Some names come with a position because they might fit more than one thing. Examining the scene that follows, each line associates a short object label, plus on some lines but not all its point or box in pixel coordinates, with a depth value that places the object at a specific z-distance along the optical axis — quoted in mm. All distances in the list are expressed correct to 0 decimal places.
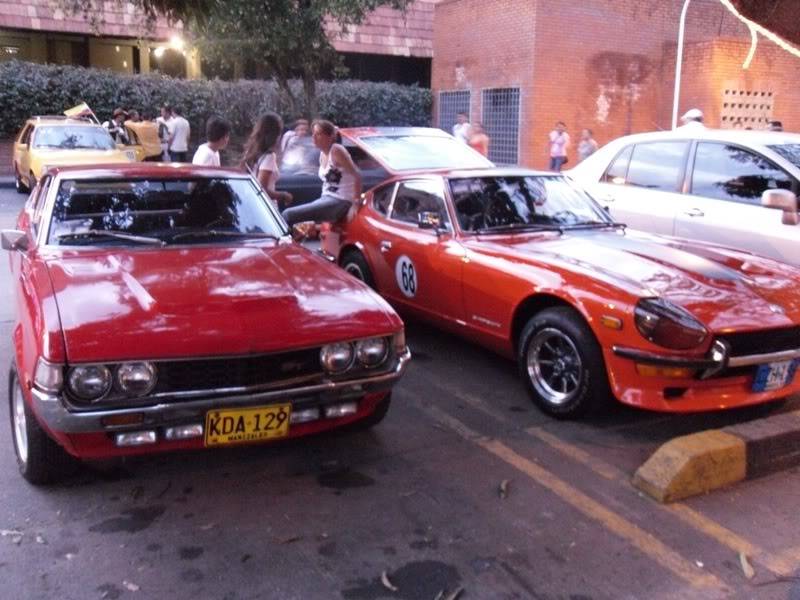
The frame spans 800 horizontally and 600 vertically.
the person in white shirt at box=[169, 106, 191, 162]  18609
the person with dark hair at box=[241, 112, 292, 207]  7473
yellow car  15133
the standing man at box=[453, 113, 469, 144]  14938
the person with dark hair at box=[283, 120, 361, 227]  7328
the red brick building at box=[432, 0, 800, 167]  17578
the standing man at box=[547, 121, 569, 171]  16469
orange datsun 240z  4312
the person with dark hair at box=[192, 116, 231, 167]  7168
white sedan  6230
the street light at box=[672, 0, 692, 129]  16094
